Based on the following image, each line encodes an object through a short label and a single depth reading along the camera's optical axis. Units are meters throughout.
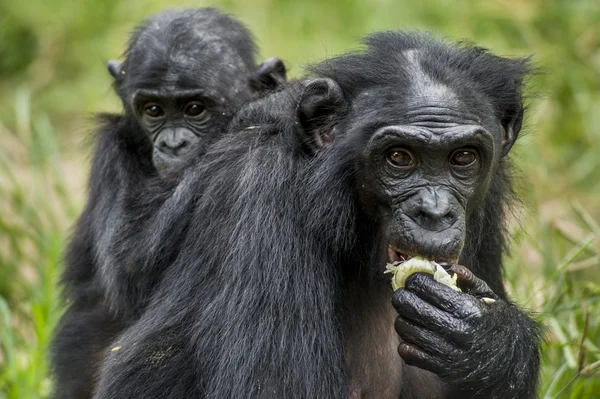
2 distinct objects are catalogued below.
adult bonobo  9.12
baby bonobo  12.10
